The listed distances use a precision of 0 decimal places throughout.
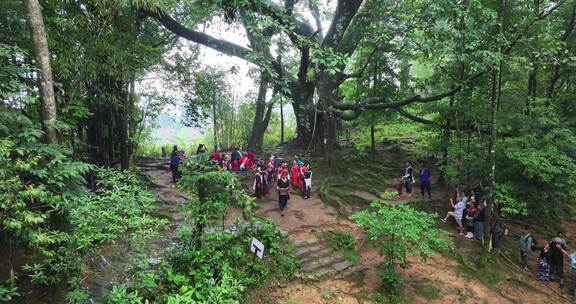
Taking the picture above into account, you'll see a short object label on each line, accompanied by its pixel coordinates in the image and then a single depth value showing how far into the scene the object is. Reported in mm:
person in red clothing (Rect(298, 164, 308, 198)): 12400
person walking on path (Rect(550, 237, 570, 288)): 9836
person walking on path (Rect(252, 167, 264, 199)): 11605
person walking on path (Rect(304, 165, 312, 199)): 12227
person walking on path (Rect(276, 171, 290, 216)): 10562
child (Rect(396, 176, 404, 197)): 13850
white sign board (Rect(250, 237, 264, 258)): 6613
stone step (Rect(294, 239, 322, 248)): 9380
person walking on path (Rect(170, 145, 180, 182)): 12430
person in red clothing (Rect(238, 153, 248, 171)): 14008
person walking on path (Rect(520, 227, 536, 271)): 10570
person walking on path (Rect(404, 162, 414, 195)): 13635
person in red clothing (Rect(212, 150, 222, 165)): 13322
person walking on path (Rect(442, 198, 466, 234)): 11734
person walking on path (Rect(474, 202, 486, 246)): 11023
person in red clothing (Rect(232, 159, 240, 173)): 14023
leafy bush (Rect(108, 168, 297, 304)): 5415
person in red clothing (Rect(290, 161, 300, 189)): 12882
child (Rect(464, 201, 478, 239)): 11274
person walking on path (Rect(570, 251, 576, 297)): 9509
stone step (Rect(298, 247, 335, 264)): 8901
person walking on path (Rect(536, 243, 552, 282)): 10016
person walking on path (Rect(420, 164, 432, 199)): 13289
